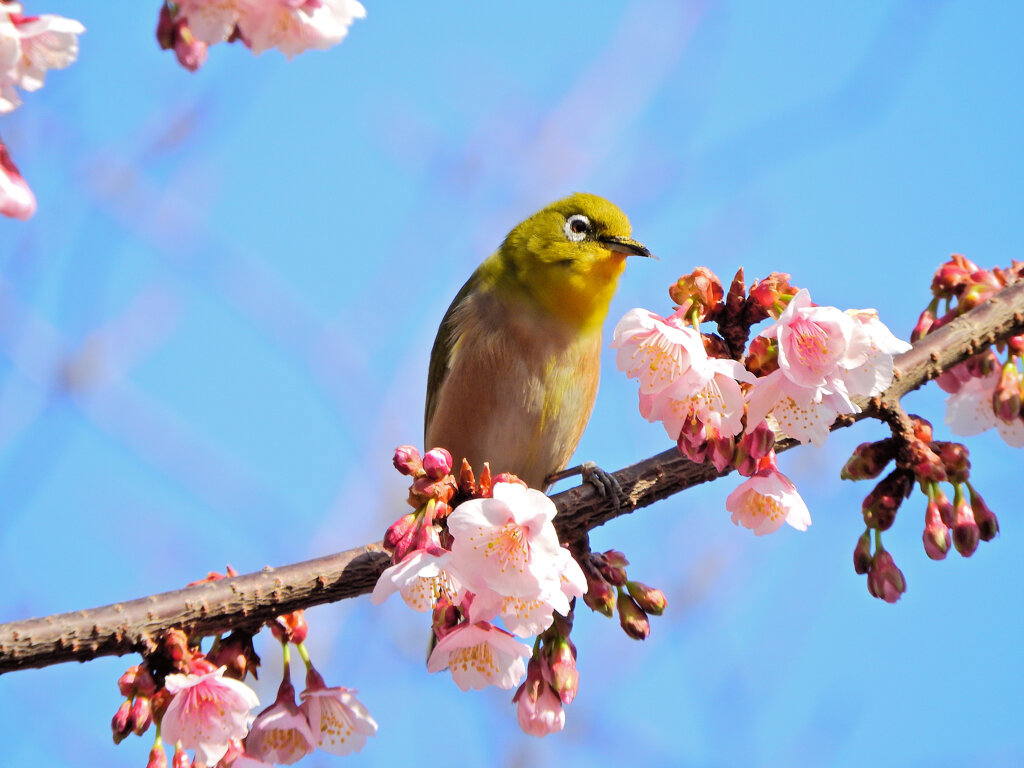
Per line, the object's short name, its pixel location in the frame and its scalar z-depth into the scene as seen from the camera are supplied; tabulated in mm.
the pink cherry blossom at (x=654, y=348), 5453
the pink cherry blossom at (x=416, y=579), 5234
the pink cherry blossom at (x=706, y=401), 5301
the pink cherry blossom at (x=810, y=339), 5348
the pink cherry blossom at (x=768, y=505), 5937
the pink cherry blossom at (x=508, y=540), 5230
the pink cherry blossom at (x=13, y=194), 4207
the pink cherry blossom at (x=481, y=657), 5824
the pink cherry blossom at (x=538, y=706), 6328
